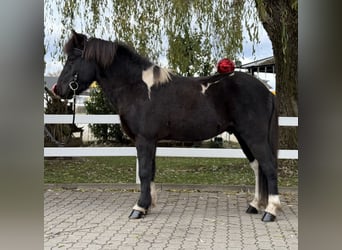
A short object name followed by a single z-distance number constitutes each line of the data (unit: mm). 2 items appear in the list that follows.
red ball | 5316
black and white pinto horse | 4789
